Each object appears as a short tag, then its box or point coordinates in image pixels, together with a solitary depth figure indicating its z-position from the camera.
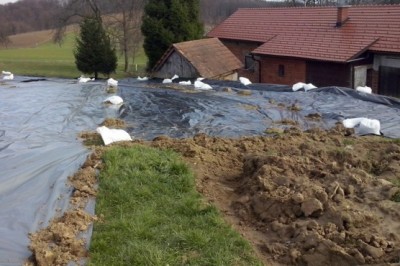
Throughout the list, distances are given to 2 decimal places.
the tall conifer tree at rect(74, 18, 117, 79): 24.52
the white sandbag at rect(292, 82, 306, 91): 12.16
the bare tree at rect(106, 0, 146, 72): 34.03
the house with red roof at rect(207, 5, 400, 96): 16.56
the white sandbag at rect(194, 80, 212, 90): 12.88
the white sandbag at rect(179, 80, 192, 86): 14.05
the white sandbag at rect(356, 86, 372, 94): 11.46
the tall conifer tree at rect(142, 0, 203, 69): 23.56
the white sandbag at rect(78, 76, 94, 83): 14.49
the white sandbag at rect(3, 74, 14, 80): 16.00
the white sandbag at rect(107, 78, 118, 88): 12.63
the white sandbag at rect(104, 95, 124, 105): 9.82
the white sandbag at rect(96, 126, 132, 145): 6.78
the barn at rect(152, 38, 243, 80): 17.39
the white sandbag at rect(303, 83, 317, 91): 11.96
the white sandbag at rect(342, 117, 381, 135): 7.76
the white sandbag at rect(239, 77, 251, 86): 13.63
